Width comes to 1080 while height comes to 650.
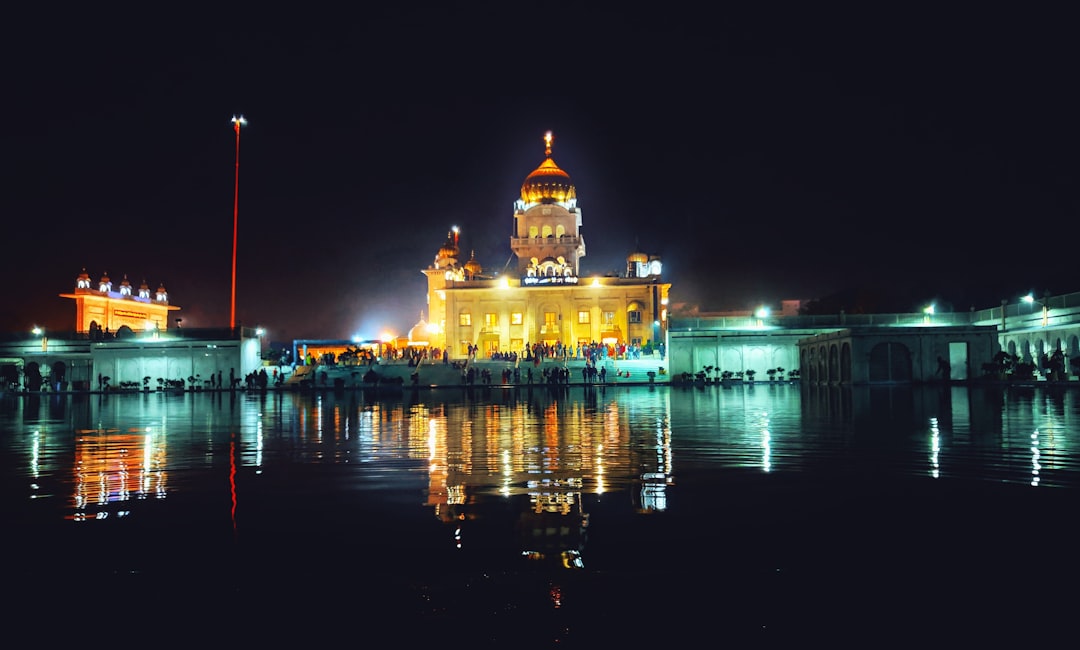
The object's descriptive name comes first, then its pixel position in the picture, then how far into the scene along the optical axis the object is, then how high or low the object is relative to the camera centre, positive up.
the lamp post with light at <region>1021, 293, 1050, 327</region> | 49.19 +2.93
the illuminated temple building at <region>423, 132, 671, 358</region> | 75.19 +4.36
